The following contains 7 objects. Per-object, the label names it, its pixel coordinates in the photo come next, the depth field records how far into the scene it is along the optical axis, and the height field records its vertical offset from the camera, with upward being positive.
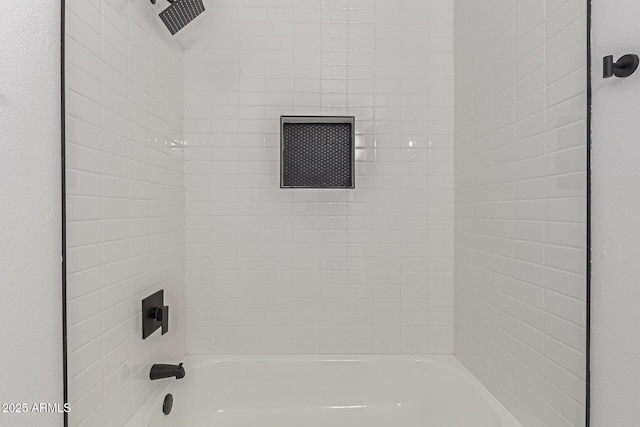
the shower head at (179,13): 1.54 +0.81
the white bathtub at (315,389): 1.80 -0.84
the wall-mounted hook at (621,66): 0.80 +0.31
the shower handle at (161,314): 1.46 -0.39
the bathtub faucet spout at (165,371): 1.49 -0.62
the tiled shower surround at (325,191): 1.63 +0.12
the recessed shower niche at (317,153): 1.91 +0.29
